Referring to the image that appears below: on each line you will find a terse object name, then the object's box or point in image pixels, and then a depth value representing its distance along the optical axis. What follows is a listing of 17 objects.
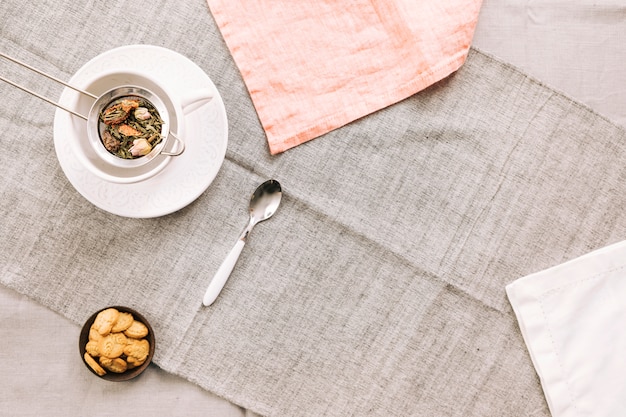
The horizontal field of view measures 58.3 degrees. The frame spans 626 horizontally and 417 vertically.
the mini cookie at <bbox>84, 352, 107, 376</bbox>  0.82
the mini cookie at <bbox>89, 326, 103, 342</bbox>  0.81
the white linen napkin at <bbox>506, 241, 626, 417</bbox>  0.86
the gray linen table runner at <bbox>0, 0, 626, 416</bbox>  0.86
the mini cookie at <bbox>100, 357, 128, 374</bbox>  0.81
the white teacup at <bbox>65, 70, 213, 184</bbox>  0.75
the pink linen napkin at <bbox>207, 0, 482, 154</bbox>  0.86
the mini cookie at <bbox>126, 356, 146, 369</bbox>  0.82
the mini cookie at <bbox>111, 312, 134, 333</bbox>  0.82
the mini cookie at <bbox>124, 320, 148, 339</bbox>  0.82
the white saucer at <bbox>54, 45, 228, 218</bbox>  0.79
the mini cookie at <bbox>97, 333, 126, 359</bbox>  0.80
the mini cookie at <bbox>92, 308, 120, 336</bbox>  0.81
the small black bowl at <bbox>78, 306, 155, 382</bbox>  0.82
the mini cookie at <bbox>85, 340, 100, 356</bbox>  0.81
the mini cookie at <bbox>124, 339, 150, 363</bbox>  0.81
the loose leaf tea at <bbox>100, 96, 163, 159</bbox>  0.76
